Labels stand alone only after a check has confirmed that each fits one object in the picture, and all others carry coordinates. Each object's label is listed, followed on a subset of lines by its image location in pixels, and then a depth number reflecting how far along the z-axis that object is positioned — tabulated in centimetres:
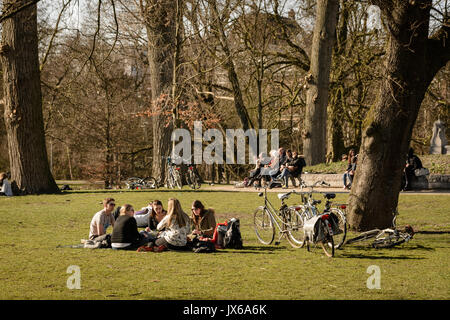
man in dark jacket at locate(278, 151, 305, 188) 2577
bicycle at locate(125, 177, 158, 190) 2989
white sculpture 3108
